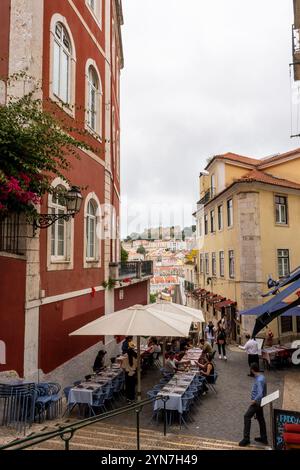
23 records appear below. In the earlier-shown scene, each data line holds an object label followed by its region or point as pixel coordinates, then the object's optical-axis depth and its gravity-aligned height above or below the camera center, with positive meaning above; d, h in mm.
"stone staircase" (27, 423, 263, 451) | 5852 -3102
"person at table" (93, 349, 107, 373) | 10745 -2953
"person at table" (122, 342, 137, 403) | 9188 -2819
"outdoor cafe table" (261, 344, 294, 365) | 13484 -3374
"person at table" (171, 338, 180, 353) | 14672 -3407
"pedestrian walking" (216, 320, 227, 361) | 15554 -3381
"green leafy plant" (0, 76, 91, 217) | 6484 +2110
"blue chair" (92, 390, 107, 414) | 7980 -3019
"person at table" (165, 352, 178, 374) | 10125 -2892
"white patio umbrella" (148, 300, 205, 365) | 11555 -1549
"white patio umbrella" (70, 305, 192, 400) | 8047 -1435
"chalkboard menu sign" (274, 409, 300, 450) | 5566 -2486
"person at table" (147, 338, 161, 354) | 13308 -3254
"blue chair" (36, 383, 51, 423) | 7244 -2709
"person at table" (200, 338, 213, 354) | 12258 -2928
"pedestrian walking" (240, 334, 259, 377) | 12711 -3073
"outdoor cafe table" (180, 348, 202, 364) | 11867 -3251
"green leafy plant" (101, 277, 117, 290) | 13405 -767
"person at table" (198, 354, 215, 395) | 10142 -3091
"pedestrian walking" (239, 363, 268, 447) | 6715 -2808
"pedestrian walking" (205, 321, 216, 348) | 18991 -3815
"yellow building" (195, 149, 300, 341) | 20141 +1777
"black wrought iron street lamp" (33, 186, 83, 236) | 8219 +1314
